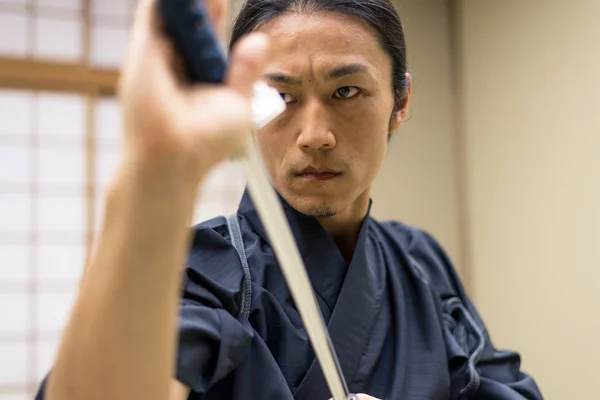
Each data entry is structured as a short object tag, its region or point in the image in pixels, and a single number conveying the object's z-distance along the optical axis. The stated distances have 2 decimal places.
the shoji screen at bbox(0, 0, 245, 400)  2.49
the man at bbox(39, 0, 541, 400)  0.37
